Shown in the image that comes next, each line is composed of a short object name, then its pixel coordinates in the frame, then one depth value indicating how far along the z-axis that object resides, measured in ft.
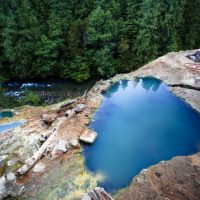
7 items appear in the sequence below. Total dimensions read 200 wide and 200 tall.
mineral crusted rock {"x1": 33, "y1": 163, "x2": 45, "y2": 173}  29.10
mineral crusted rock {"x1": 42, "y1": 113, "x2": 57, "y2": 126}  37.32
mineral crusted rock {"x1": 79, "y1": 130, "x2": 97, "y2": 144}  32.26
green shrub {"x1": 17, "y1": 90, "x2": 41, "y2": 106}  61.37
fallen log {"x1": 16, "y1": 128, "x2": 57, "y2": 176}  28.95
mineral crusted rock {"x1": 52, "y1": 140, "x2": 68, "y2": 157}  30.89
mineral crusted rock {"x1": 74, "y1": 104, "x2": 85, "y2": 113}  37.28
